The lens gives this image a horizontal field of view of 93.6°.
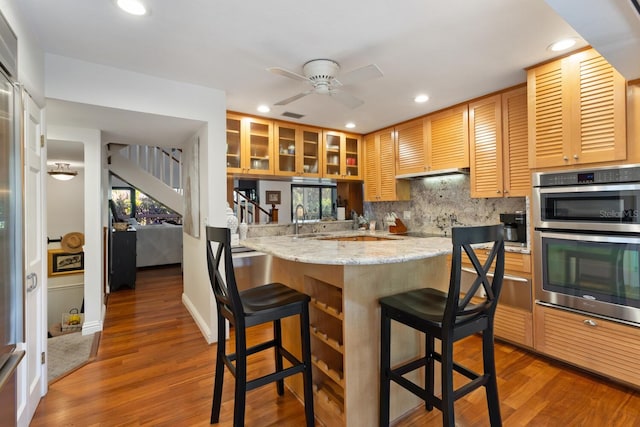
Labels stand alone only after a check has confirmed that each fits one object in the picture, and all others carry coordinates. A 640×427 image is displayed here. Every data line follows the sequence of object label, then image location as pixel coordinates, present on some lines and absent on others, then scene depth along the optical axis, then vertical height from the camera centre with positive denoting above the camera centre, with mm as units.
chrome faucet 4047 -83
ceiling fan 2068 +1019
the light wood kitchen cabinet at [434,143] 3303 +827
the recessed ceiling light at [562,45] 2052 +1158
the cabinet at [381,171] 4156 +607
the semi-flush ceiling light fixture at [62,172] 3878 +590
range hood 3365 +471
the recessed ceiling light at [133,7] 1638 +1170
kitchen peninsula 1588 -538
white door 1698 -348
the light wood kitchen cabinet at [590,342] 1992 -958
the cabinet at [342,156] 4281 +852
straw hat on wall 3992 -339
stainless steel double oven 2006 -223
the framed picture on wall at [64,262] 4016 -616
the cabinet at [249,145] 3545 +846
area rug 2346 -1185
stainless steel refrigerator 1302 -59
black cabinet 4594 -667
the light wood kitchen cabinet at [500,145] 2795 +647
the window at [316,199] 4886 +283
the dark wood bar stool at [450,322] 1278 -521
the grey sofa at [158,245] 6055 -593
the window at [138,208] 7566 +218
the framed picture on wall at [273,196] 5991 +372
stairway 4898 +801
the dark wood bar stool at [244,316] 1451 -526
